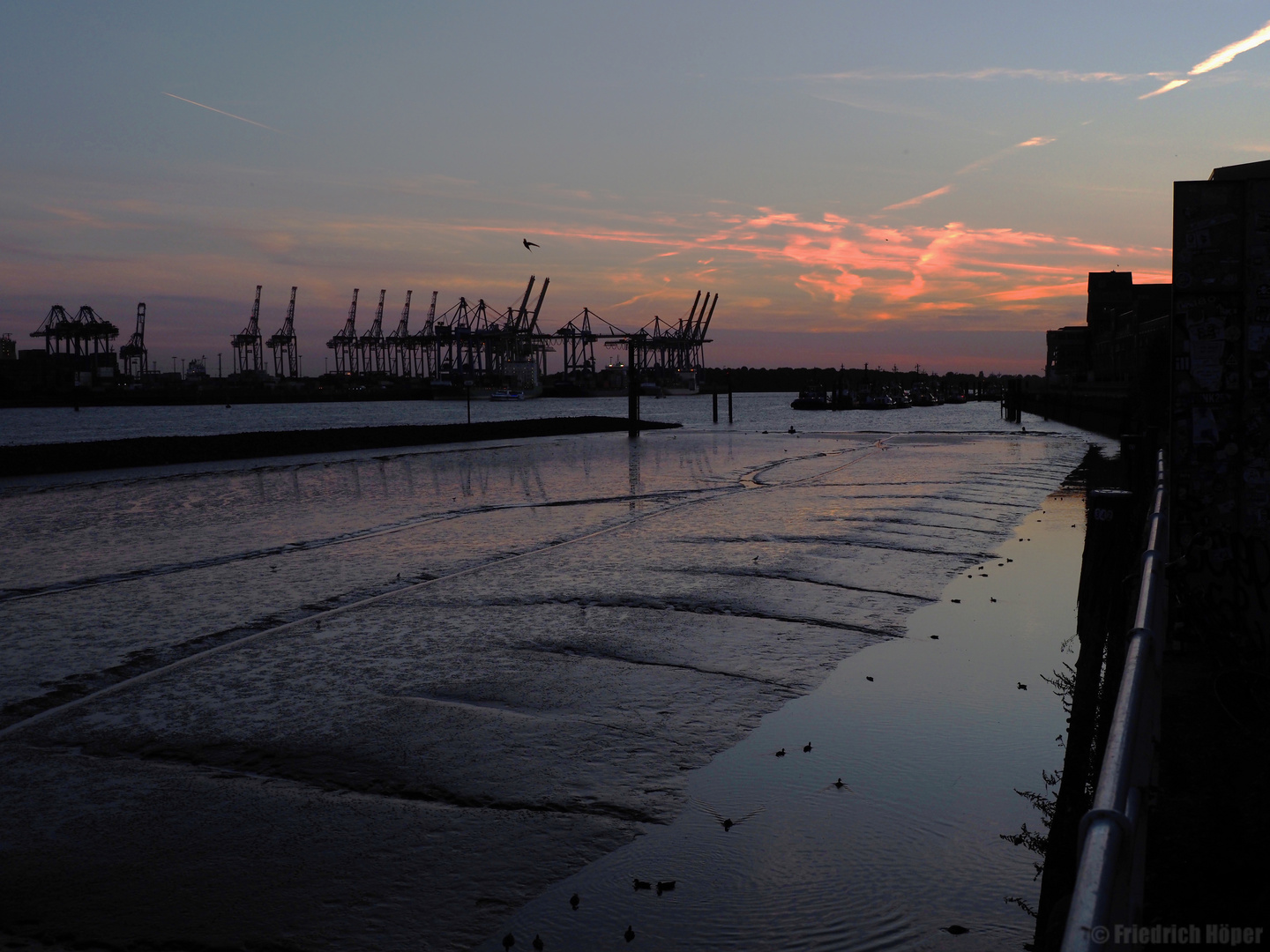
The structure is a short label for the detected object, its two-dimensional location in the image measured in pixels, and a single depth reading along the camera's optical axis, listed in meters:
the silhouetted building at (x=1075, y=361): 169.25
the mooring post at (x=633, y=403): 48.81
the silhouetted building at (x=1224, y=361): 6.06
